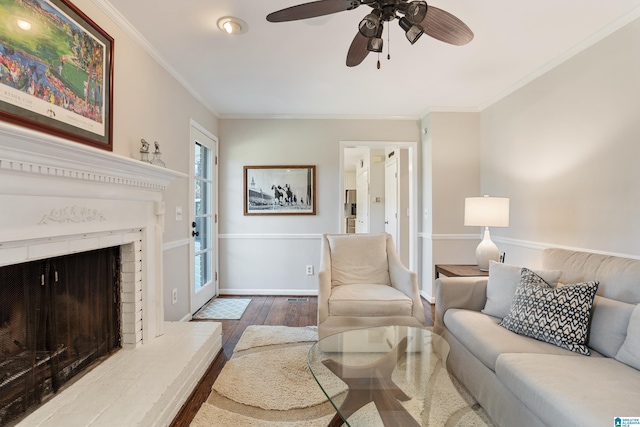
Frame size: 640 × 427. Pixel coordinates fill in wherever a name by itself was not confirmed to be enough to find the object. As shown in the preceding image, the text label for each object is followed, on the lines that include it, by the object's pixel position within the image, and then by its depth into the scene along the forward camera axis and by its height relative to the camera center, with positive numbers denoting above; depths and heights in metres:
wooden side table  2.54 -0.55
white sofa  1.09 -0.70
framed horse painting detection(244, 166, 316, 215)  3.87 +0.31
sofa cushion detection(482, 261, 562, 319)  1.87 -0.50
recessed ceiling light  1.92 +1.27
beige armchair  2.18 -0.64
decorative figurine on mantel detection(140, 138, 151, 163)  2.00 +0.42
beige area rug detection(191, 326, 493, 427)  1.21 -1.10
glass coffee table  1.17 -0.78
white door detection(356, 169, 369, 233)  5.71 +0.20
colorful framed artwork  1.22 +0.69
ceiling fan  1.30 +0.92
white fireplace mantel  1.11 +0.04
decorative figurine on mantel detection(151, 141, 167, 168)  2.05 +0.38
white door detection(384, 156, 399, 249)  4.70 +0.26
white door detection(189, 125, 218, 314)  3.11 -0.09
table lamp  2.53 -0.05
